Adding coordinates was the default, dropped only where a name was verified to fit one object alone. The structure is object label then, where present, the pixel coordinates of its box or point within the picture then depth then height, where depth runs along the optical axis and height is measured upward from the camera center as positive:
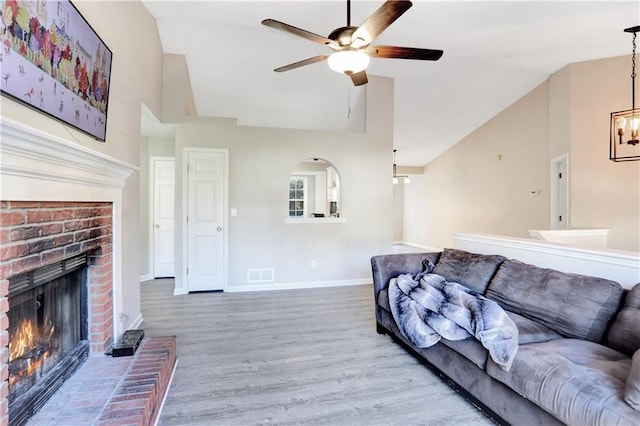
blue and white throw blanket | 1.73 -0.70
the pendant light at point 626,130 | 3.61 +1.05
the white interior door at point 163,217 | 5.14 -0.12
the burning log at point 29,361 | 1.43 -0.76
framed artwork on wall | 1.30 +0.77
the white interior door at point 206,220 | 4.35 -0.14
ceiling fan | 1.96 +1.19
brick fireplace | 1.24 -0.03
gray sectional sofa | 1.31 -0.75
